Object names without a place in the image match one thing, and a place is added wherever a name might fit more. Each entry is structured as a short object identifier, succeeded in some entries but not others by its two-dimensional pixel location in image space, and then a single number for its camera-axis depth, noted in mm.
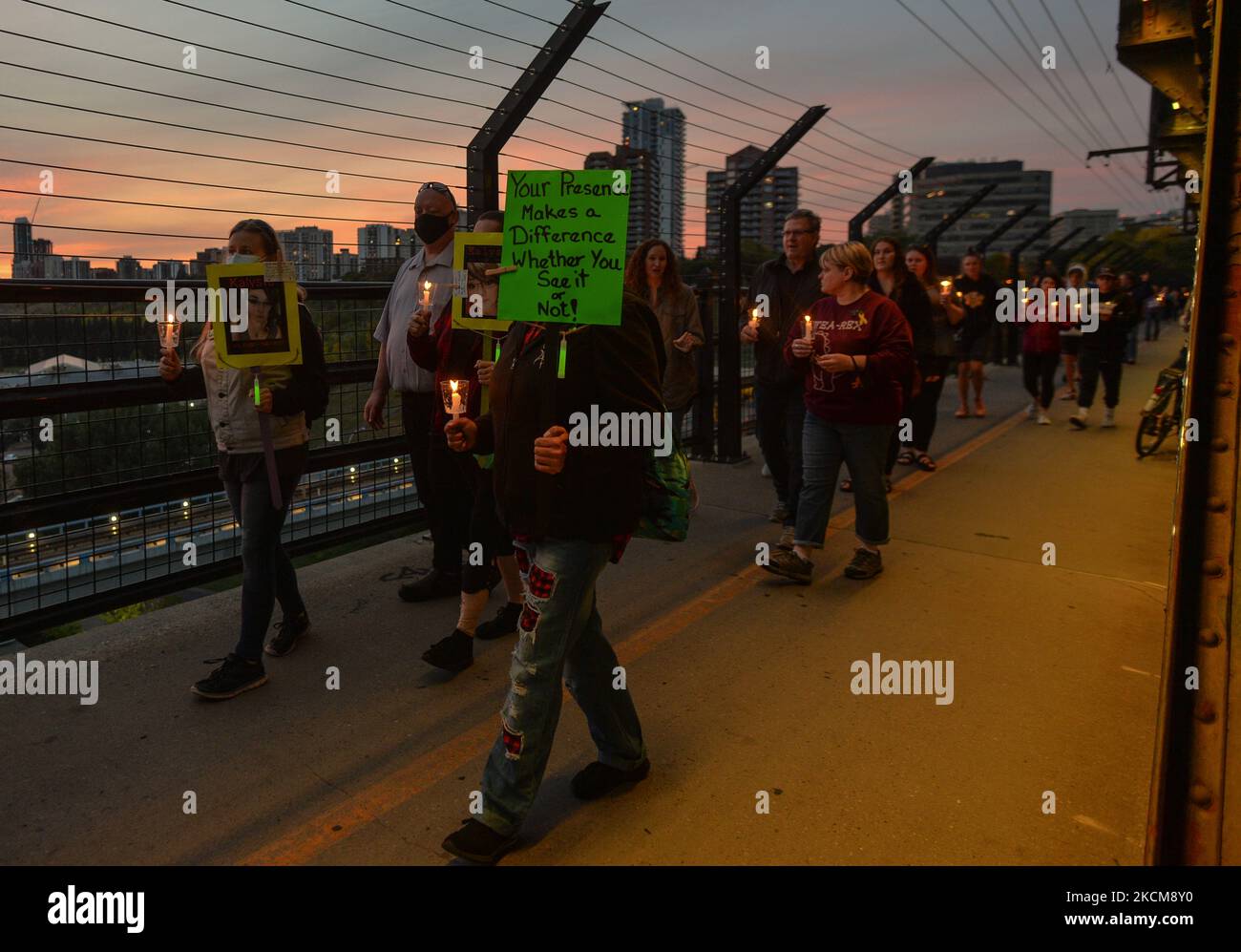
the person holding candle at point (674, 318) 6512
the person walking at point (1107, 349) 11961
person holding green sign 2891
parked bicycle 10023
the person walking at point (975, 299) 11133
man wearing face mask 4699
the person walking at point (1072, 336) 12891
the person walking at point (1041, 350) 11891
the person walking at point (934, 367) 8984
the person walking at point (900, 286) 7719
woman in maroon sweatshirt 5418
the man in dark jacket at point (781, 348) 6430
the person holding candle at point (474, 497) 4305
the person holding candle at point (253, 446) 4070
